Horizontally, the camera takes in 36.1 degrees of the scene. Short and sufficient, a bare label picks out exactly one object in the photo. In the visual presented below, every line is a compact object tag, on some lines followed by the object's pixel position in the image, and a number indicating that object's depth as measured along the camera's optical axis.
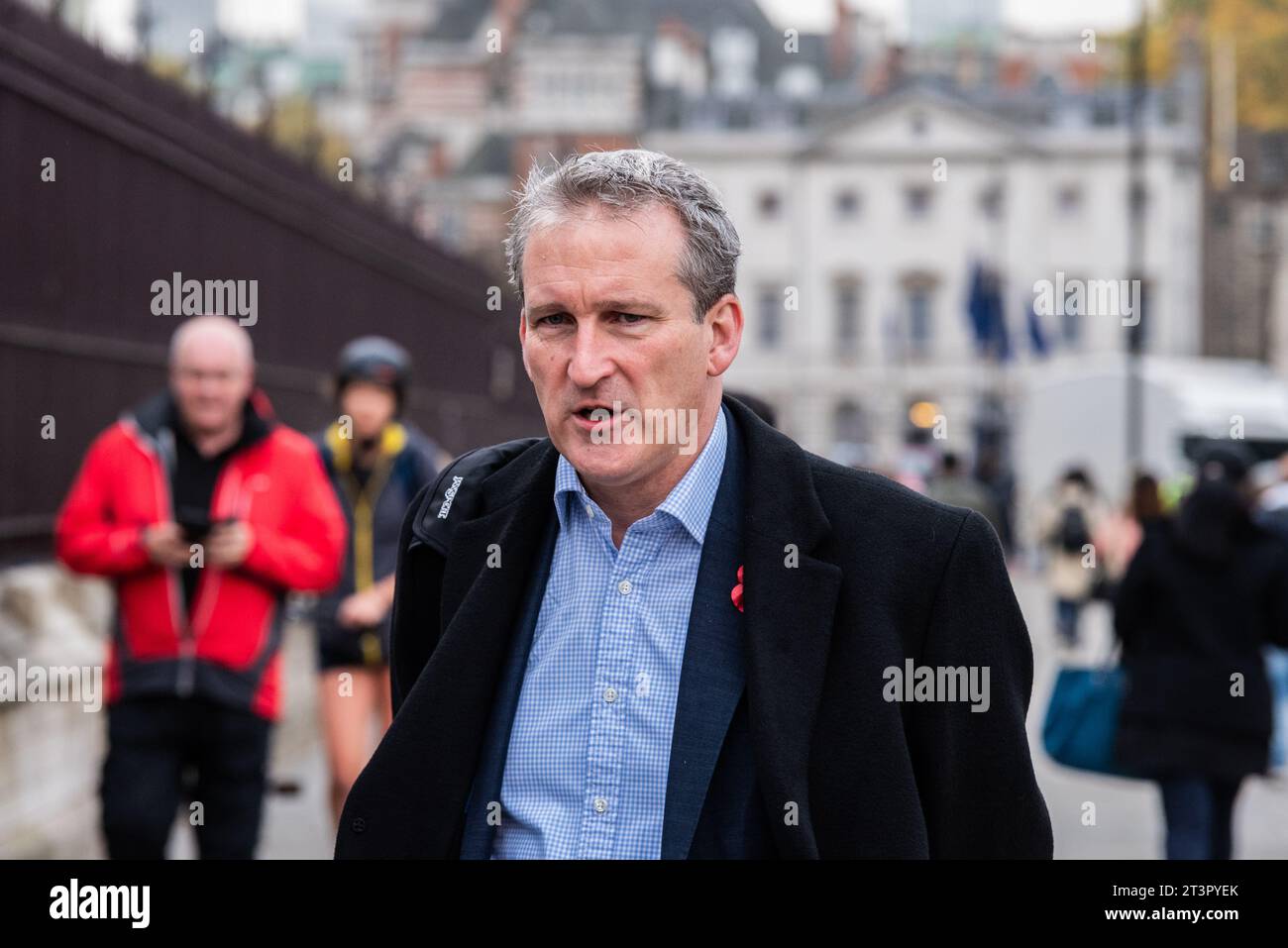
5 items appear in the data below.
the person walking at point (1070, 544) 17.97
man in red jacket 5.27
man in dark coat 2.38
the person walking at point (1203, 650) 6.50
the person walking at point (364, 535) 6.78
